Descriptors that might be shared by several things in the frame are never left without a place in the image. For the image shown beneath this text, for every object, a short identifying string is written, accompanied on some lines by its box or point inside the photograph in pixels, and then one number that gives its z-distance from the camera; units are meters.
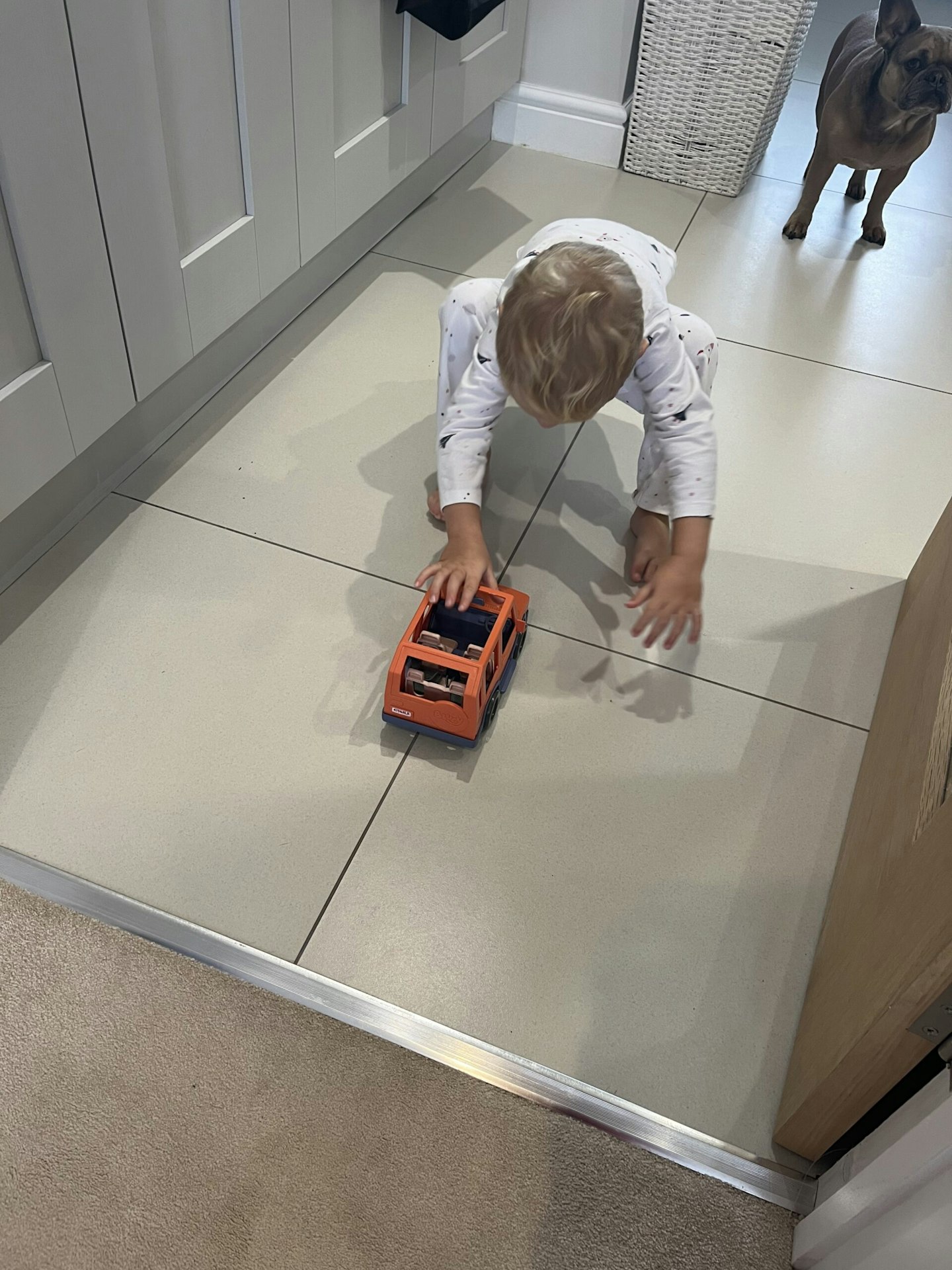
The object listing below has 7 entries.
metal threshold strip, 0.76
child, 0.88
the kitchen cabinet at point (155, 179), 0.90
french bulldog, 1.57
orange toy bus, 0.94
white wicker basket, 1.81
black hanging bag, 1.43
